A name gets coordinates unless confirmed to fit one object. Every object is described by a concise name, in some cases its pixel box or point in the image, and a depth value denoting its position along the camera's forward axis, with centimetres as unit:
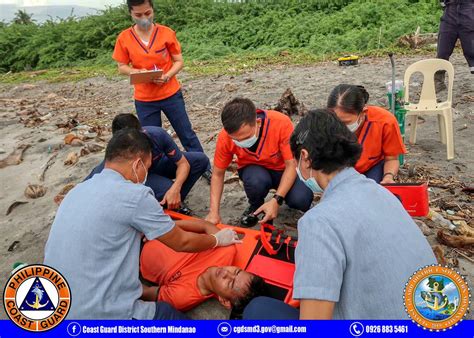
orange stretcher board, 239
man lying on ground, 235
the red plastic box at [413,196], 264
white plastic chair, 445
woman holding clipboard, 404
